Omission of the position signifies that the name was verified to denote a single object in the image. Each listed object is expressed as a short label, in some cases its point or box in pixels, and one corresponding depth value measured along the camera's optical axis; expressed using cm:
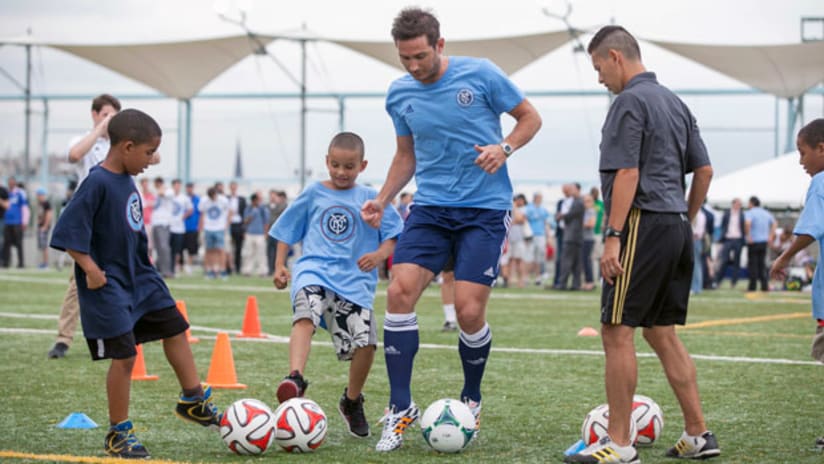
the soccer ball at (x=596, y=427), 543
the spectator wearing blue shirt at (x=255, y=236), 2769
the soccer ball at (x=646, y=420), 580
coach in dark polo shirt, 512
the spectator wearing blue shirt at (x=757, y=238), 2381
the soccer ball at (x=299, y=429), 557
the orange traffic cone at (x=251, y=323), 1170
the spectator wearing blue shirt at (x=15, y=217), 2842
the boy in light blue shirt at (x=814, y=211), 600
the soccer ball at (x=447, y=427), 554
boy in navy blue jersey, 530
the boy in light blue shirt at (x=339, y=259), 638
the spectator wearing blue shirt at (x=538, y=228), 2614
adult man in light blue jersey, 599
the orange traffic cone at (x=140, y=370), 838
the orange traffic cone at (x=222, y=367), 796
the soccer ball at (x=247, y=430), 549
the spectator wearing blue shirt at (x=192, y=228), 2633
